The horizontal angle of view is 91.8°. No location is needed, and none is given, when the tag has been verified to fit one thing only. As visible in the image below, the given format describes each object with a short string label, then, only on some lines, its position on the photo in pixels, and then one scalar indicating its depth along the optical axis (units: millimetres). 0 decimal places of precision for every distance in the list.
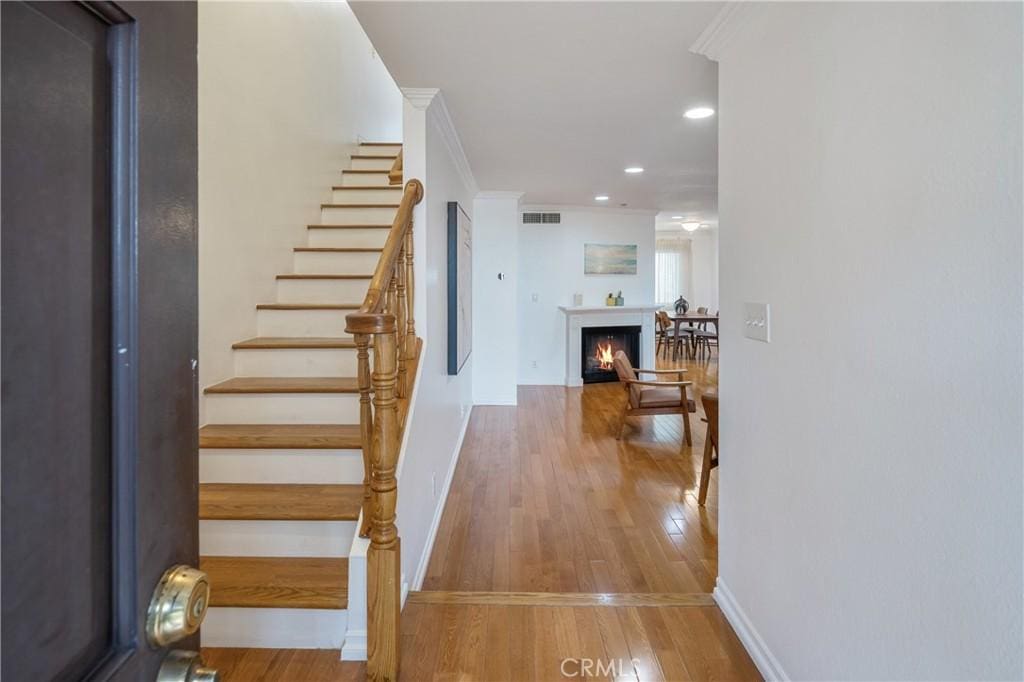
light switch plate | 1595
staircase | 1755
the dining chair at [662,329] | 8945
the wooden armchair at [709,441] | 2979
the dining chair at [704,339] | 9223
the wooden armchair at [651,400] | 4219
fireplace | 6992
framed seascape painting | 7113
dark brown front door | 357
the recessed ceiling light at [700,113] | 2906
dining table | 8906
